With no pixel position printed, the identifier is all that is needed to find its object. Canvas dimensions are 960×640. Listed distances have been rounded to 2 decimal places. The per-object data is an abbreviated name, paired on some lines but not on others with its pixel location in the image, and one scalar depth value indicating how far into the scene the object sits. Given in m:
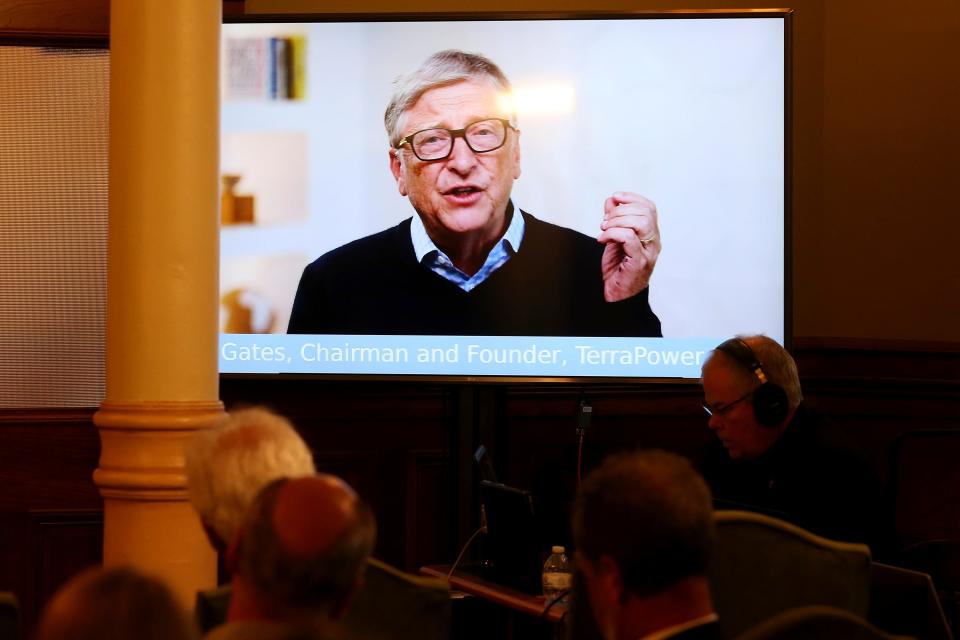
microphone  9.00
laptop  6.64
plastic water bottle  6.41
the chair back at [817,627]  2.69
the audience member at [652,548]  3.35
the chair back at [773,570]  4.13
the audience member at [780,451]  6.32
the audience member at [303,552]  3.01
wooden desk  5.97
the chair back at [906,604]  5.05
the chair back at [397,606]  4.08
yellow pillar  6.02
